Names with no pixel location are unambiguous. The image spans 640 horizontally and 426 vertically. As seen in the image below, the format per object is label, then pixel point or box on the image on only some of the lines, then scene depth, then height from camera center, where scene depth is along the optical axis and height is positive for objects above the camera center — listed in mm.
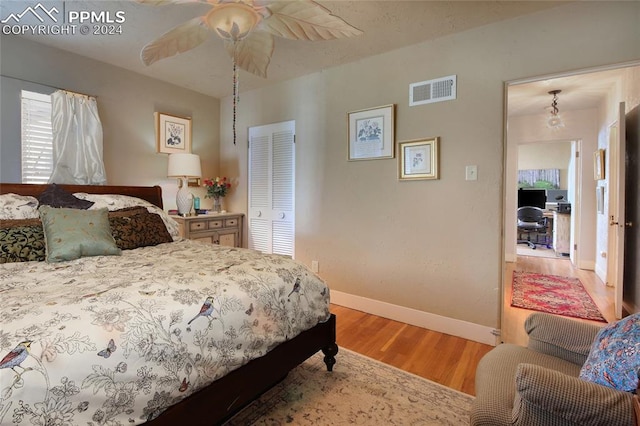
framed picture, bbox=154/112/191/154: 3527 +840
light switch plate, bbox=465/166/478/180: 2486 +266
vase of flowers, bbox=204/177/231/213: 3957 +193
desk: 5930 -542
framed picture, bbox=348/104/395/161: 2887 +693
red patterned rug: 3068 -1044
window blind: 2611 +571
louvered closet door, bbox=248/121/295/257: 3623 +204
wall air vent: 2576 +993
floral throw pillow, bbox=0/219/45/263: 1773 -231
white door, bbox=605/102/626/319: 2750 -48
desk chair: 6617 -364
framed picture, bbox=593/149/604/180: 4039 +566
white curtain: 2756 +591
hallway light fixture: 4055 +1305
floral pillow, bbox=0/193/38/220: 2053 -27
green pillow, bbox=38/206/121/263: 1823 -196
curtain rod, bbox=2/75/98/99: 2552 +1040
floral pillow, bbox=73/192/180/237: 2498 +4
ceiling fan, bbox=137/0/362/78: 1492 +952
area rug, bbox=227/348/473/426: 1595 -1113
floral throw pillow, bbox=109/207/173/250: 2197 -188
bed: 887 -474
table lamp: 3354 +351
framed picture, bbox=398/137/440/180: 2662 +411
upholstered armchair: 907 -621
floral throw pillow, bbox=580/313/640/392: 957 -516
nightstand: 3334 -279
